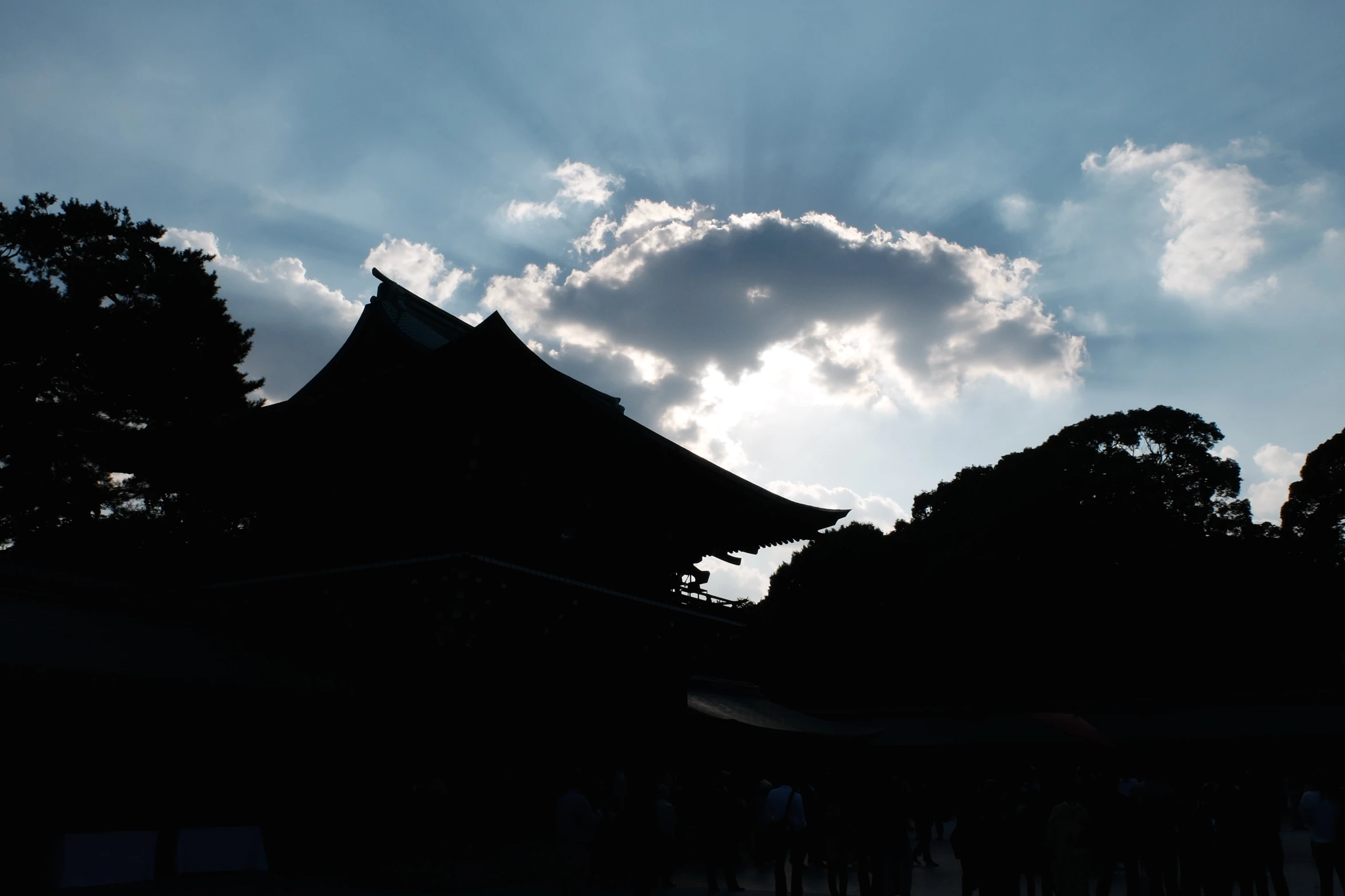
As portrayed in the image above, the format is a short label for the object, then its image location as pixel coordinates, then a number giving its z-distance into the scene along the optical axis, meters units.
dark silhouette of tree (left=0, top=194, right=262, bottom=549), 29.02
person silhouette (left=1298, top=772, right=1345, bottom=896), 10.38
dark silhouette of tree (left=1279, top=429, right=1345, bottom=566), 37.72
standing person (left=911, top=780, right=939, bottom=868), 18.17
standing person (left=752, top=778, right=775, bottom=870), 15.23
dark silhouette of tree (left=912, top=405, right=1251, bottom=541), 38.66
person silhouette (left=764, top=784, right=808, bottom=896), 11.27
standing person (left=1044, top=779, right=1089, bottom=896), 9.73
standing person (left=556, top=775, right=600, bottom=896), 11.98
